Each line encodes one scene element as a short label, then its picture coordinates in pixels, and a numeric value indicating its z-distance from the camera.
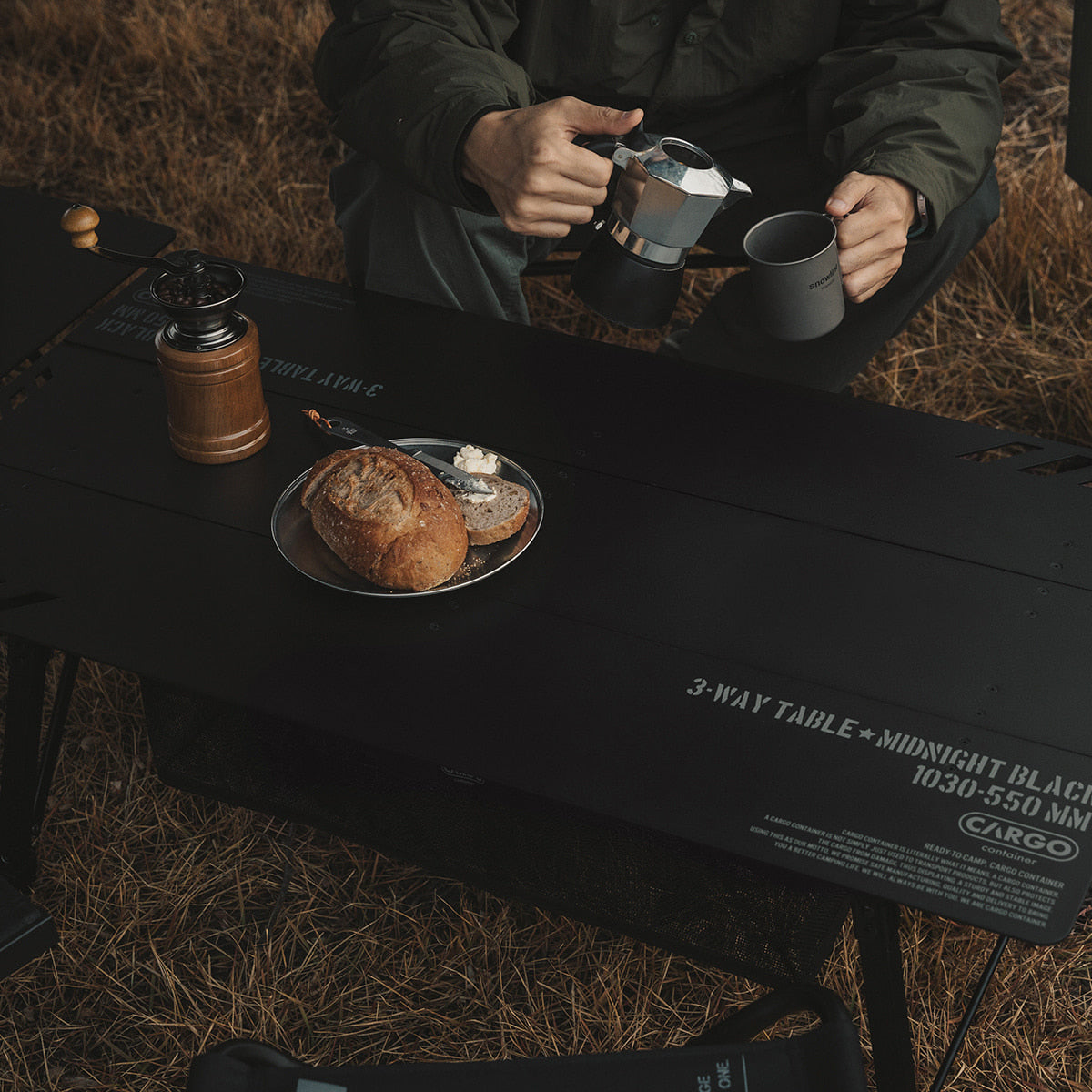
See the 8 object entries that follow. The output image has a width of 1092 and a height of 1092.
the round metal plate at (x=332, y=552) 1.37
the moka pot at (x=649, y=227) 1.37
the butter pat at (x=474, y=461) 1.49
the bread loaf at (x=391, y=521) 1.33
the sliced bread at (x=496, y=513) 1.41
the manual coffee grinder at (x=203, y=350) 1.39
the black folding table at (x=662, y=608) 1.20
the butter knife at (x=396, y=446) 1.45
